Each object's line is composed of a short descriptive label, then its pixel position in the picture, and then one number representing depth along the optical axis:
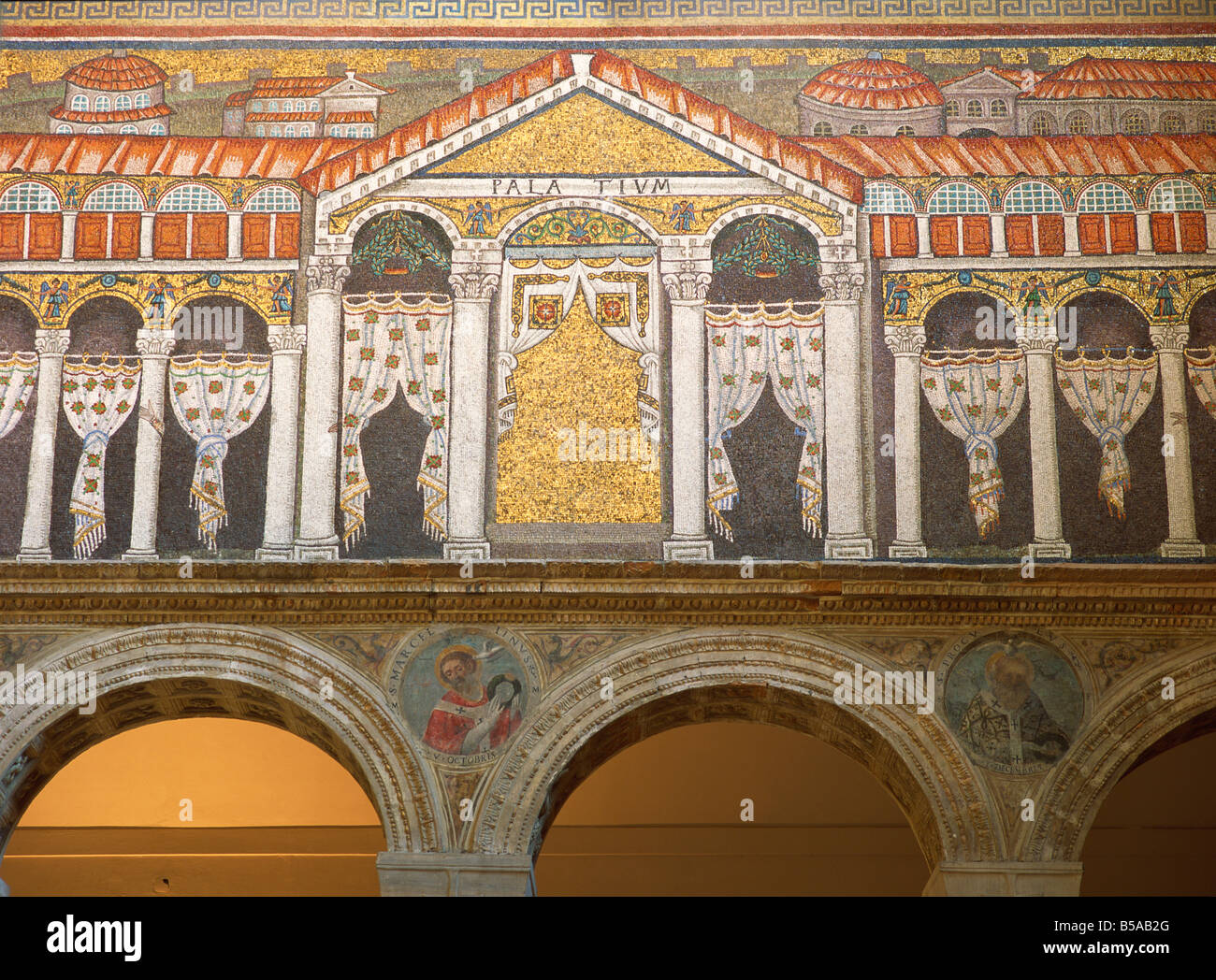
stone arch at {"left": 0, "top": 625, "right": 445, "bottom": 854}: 12.02
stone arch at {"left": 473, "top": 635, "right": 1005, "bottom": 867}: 11.94
